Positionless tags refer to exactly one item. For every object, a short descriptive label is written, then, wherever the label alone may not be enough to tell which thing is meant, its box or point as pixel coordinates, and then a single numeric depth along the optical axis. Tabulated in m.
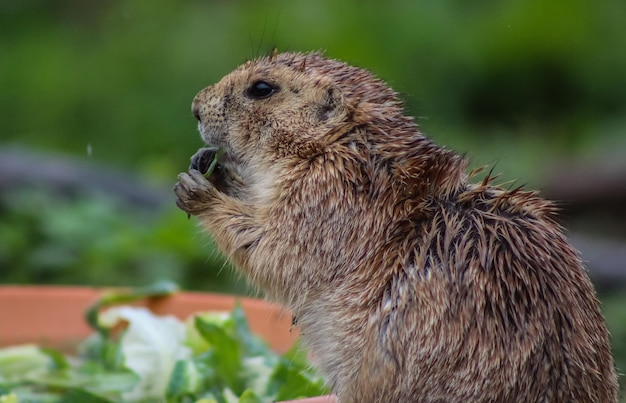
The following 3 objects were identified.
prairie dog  4.70
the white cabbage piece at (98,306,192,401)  6.25
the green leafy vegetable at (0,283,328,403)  6.00
